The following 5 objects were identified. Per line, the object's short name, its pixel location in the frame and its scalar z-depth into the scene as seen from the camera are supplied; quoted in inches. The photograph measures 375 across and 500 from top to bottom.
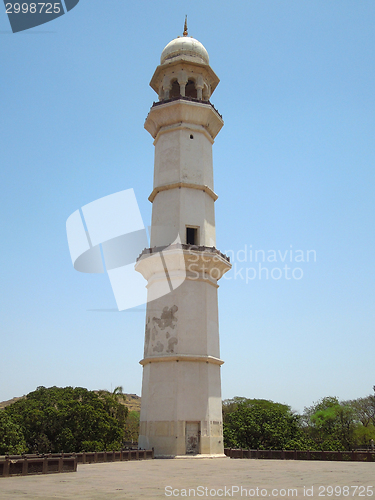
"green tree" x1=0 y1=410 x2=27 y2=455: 1170.0
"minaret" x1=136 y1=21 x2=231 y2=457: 839.1
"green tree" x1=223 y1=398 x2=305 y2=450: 1318.9
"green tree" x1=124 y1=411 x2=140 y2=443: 2669.8
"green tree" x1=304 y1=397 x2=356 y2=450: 1955.0
